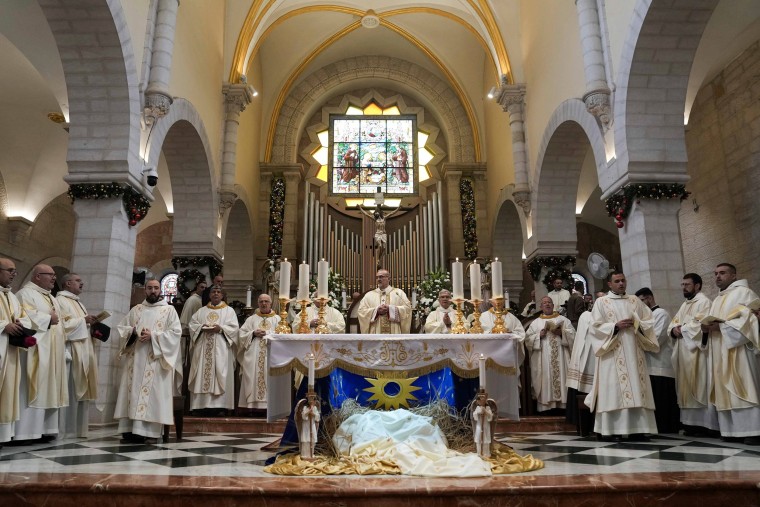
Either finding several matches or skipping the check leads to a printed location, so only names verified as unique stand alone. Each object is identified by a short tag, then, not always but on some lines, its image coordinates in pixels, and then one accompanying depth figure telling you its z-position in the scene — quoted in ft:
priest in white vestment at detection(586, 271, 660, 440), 19.76
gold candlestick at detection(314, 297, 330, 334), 17.12
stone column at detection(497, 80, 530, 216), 41.93
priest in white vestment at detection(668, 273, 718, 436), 20.67
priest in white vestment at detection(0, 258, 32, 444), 17.67
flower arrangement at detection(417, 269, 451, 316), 35.37
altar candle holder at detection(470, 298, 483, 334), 16.81
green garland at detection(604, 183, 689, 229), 26.76
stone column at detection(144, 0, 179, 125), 28.94
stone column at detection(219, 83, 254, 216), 42.29
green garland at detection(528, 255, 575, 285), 39.47
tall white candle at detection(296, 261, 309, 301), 16.70
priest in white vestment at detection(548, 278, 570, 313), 37.09
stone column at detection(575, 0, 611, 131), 28.63
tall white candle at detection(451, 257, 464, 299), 17.71
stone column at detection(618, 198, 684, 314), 26.02
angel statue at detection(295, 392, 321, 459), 14.25
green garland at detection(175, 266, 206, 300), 40.14
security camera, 29.08
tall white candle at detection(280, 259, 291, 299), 16.29
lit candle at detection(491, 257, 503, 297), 16.57
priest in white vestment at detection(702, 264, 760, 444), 18.86
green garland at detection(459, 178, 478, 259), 53.78
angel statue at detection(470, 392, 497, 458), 14.38
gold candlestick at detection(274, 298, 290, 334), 16.01
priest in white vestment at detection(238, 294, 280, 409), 28.84
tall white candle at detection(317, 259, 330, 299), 16.90
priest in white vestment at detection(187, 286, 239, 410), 27.96
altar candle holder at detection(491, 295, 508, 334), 16.33
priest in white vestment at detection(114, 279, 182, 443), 19.63
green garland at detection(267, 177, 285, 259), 53.26
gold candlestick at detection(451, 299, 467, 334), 17.49
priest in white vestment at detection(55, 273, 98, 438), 21.43
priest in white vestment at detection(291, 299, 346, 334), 24.91
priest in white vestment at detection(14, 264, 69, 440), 19.01
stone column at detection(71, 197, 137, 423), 25.76
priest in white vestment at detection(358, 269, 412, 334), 21.44
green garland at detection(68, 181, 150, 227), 27.04
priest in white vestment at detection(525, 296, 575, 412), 28.91
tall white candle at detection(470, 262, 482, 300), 16.66
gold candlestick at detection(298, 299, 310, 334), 16.63
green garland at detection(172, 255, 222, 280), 40.29
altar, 15.87
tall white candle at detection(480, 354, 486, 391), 14.47
